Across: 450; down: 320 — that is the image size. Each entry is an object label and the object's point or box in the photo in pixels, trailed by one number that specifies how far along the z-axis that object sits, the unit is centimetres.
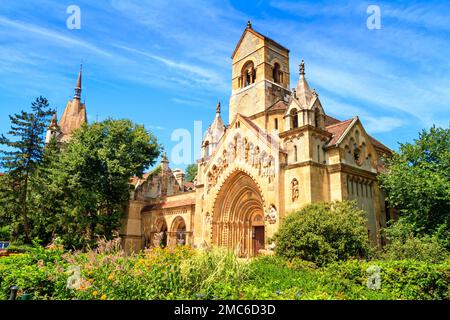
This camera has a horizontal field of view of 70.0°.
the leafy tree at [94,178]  2991
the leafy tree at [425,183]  1989
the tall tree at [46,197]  2947
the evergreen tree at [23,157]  2883
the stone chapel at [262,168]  2273
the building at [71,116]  6556
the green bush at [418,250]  1723
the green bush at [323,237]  1691
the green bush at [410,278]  1198
